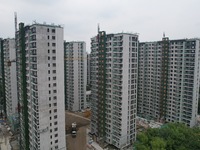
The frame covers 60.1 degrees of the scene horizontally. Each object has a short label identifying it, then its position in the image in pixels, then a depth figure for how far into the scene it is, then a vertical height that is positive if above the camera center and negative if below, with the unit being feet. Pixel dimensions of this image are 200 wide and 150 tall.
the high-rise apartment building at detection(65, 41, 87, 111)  265.75 -13.46
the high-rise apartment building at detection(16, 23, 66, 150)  124.47 -13.36
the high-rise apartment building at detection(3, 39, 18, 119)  219.41 -16.14
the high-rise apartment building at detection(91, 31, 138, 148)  159.74 -20.47
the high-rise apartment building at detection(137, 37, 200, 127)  200.95 -19.17
